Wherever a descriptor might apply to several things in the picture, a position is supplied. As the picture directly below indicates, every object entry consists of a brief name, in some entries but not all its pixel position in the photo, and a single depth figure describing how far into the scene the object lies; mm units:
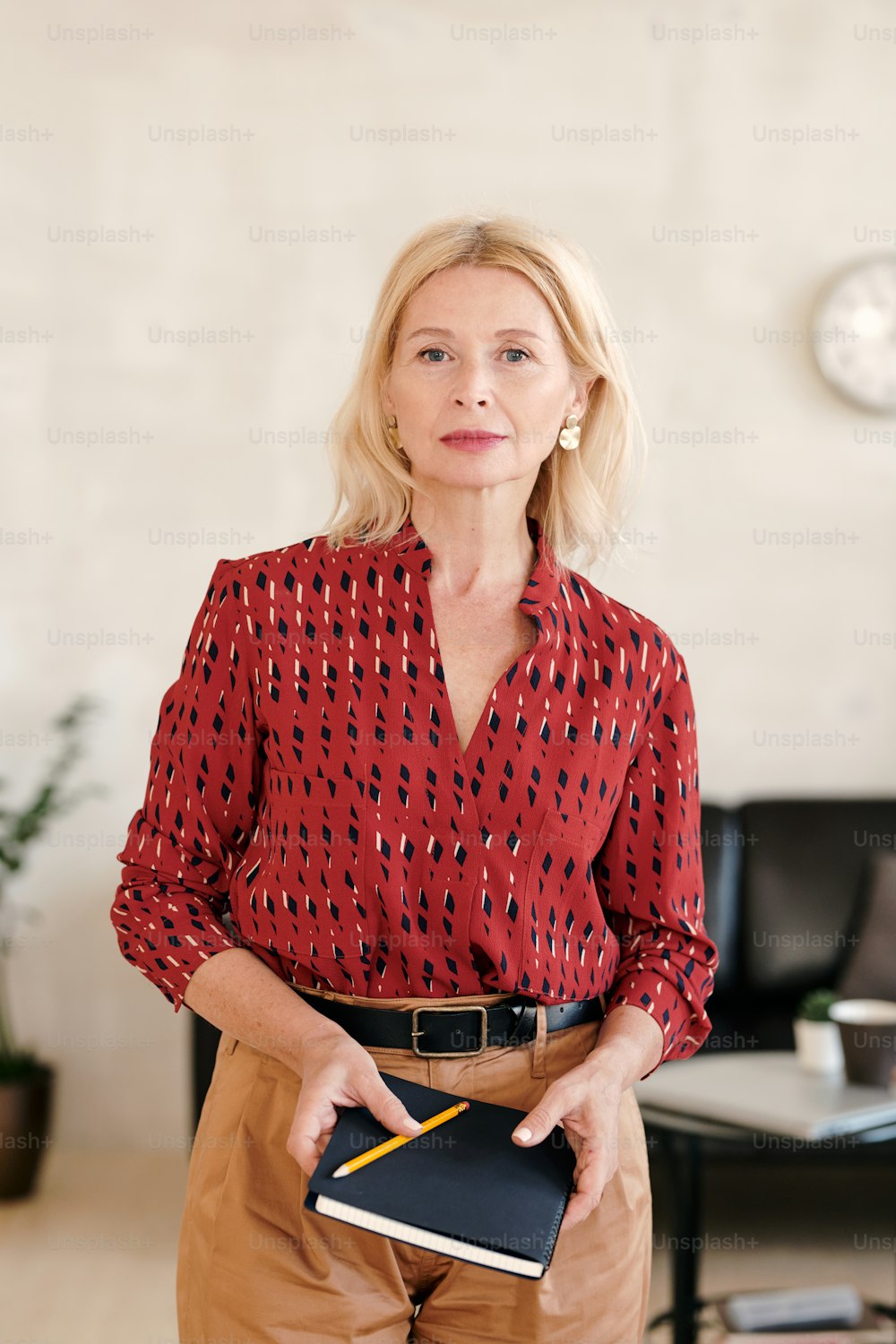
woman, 1100
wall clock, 3775
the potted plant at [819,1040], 2529
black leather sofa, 3492
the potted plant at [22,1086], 3408
